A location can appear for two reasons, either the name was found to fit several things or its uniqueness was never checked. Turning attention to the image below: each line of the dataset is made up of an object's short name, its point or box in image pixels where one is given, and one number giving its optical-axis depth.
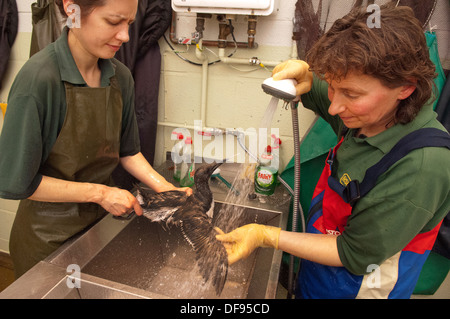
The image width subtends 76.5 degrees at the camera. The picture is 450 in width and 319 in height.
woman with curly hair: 0.76
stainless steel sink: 0.92
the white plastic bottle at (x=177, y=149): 1.85
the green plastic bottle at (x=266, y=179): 1.60
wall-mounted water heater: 1.34
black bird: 0.88
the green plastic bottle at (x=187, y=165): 1.67
